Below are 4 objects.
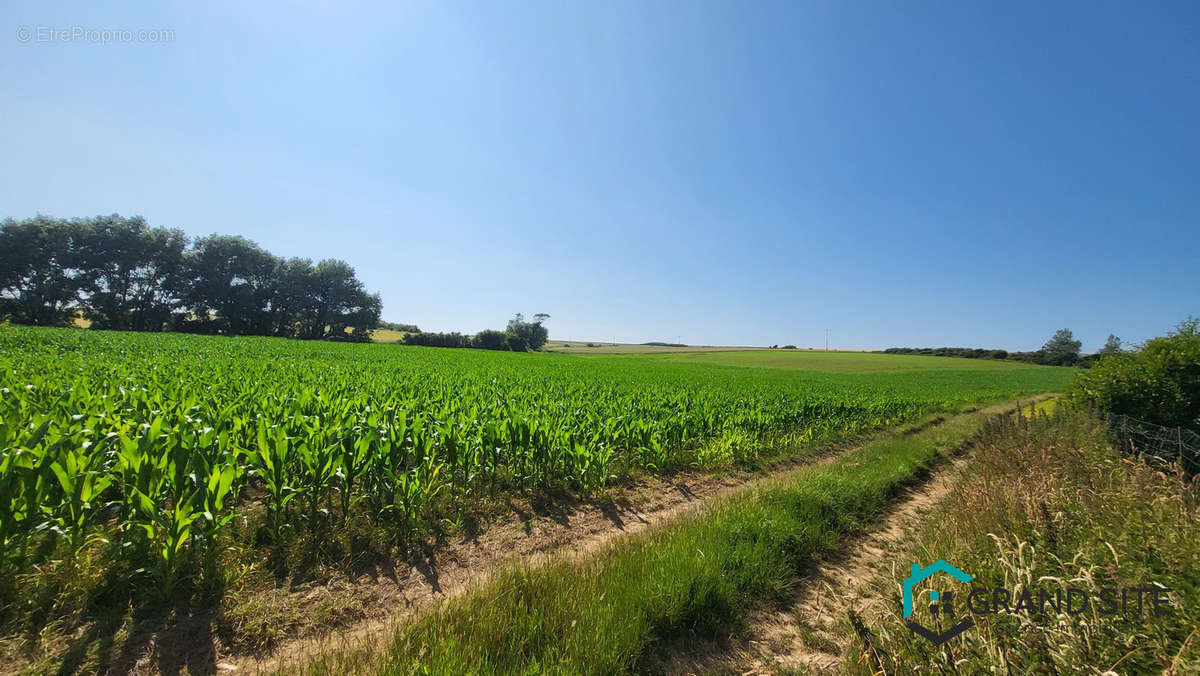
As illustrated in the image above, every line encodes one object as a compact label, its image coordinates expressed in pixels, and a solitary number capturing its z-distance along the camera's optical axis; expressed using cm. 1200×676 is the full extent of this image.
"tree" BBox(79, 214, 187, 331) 5053
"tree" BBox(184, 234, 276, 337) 5681
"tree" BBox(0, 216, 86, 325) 4559
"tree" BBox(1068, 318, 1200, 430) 959
